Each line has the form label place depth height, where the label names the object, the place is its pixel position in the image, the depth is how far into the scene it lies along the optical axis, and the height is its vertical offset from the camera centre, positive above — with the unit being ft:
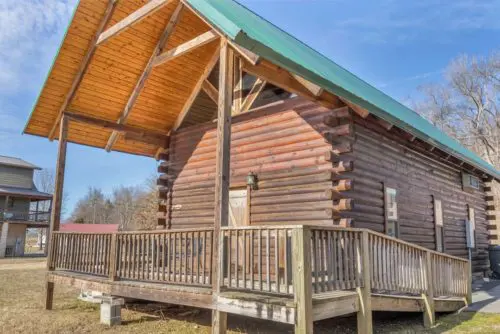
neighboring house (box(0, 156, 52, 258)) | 113.19 +8.49
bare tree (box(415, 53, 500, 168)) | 121.19 +41.71
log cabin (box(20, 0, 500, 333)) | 20.36 +5.52
